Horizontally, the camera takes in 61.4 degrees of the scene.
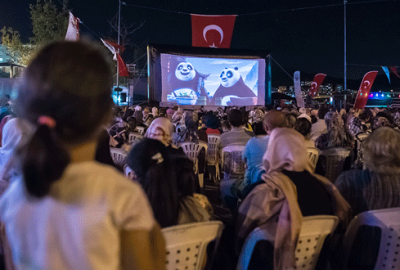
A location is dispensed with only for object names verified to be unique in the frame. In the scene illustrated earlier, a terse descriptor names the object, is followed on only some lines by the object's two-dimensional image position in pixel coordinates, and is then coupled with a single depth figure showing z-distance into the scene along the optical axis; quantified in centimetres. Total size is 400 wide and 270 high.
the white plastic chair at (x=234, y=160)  509
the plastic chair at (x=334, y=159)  532
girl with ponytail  86
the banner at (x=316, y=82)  2011
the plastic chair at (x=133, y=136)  613
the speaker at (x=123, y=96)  2021
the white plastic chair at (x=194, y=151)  527
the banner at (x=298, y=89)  1525
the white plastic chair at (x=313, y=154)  471
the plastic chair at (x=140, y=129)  723
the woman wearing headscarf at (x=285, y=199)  204
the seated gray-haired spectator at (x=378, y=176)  240
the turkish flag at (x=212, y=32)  1683
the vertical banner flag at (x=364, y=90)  1283
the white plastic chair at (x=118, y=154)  448
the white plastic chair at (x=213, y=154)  644
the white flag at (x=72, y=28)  962
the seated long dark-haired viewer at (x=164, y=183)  205
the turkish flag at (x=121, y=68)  1646
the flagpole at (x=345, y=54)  2034
